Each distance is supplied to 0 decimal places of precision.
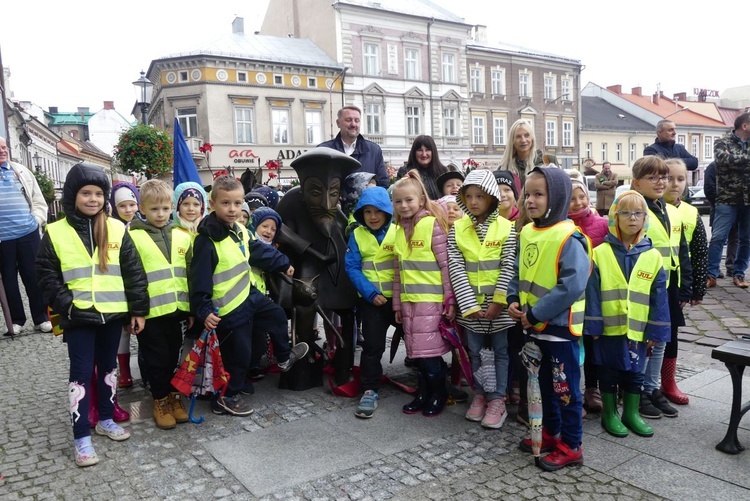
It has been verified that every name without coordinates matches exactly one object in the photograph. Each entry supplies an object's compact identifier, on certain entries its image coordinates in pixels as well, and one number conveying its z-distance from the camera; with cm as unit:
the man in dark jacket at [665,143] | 632
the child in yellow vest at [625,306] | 340
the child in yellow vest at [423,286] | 386
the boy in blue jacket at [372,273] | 412
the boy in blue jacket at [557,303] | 305
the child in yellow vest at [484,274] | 365
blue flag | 525
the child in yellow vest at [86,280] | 334
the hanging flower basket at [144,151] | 1450
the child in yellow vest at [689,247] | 400
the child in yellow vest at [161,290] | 380
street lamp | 1345
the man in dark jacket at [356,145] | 530
